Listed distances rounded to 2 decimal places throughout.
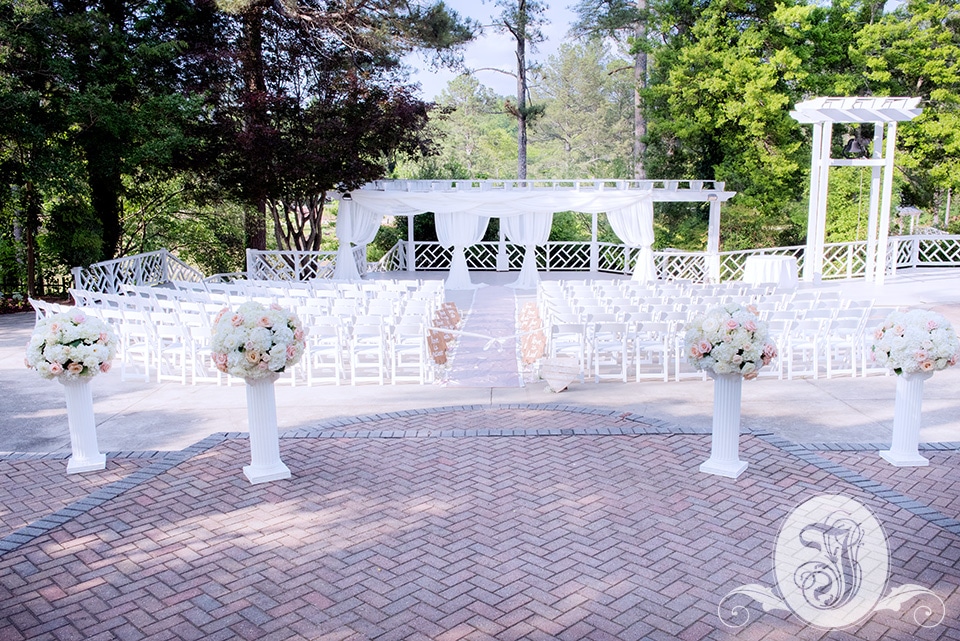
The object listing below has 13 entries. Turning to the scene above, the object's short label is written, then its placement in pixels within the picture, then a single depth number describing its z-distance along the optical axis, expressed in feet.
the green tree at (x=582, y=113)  143.74
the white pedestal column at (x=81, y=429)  20.58
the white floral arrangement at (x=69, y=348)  19.71
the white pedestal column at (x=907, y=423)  20.39
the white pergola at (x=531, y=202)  62.75
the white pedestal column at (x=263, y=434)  19.61
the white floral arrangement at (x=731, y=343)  18.70
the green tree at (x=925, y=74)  79.00
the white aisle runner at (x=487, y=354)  32.09
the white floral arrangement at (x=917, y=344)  19.60
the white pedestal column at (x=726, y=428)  19.53
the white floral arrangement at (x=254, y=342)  18.47
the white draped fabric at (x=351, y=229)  63.72
